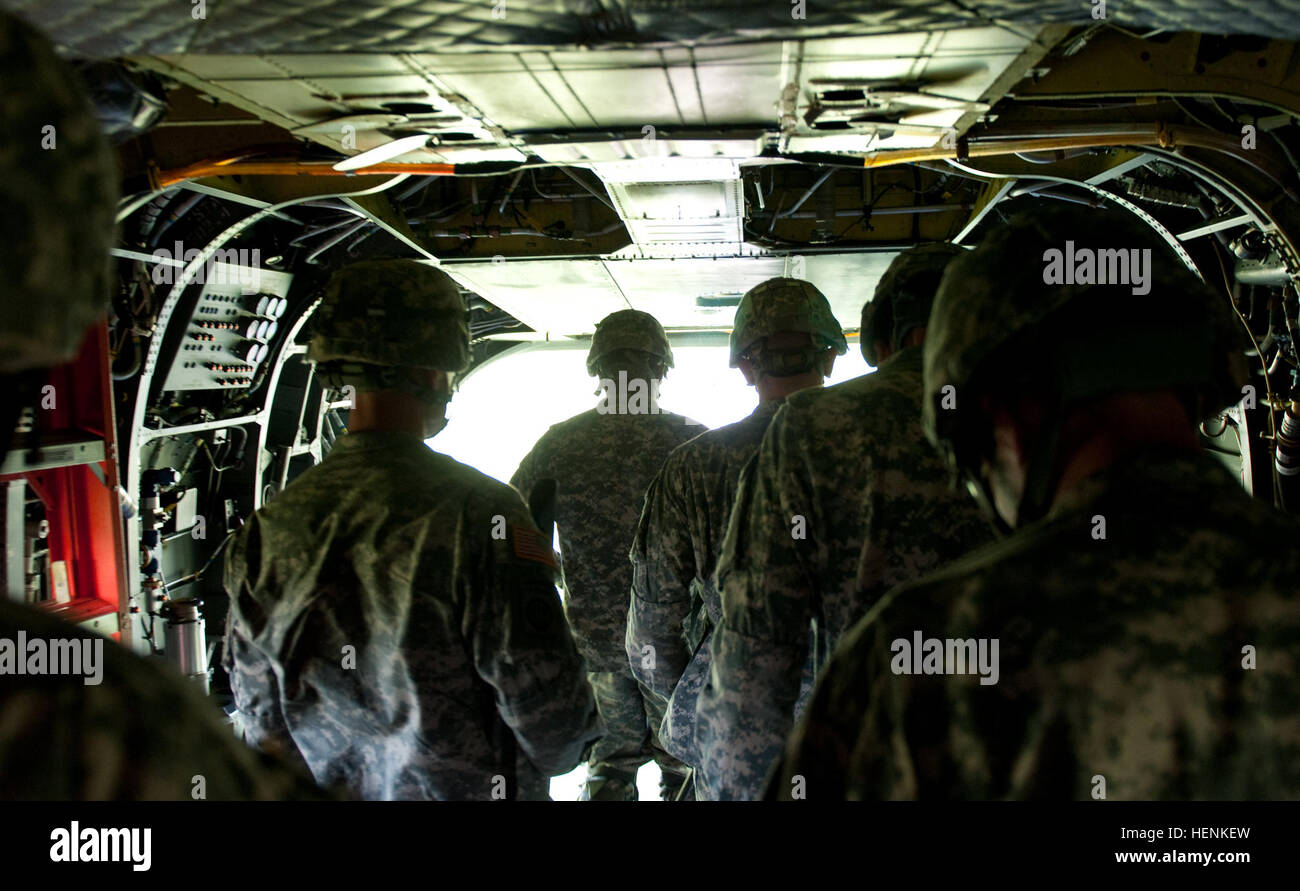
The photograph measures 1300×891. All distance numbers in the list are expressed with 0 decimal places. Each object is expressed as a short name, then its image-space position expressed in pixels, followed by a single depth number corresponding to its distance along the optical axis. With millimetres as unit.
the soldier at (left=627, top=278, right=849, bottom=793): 2705
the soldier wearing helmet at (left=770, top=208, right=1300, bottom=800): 837
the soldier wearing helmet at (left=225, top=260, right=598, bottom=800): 1850
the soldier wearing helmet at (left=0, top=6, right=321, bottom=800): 567
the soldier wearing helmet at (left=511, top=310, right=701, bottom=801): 3432
